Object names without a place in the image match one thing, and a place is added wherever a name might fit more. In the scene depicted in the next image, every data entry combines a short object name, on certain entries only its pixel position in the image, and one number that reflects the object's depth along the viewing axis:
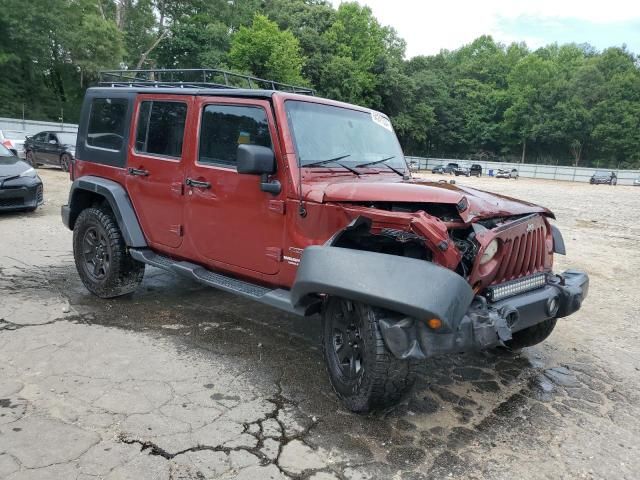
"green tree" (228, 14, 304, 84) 35.47
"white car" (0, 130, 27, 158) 17.91
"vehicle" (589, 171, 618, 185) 46.69
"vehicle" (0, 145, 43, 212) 9.36
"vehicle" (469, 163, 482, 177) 51.69
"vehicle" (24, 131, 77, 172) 18.08
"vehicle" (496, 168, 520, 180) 50.42
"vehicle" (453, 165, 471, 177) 50.56
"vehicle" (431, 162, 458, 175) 52.63
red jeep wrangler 2.92
